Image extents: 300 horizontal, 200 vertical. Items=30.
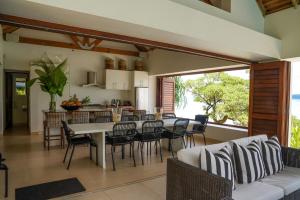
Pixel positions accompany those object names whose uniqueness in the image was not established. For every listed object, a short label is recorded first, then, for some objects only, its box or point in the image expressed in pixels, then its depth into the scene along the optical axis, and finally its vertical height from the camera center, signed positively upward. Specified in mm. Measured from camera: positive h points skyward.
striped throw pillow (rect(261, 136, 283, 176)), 2698 -796
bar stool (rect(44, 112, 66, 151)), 5230 -767
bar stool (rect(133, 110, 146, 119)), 6734 -531
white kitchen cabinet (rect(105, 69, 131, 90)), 8031 +616
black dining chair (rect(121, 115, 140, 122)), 5085 -546
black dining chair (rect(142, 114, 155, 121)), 5344 -547
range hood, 7930 +604
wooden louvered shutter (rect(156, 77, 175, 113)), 8773 +29
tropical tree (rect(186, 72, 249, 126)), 6402 +3
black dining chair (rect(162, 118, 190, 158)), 4746 -805
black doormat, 2844 -1372
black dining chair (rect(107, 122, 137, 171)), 3825 -739
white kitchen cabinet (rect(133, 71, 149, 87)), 8383 +680
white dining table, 3607 -610
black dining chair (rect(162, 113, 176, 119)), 6505 -593
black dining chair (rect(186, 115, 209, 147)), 5309 -771
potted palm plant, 5352 +346
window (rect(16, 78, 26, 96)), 8875 +331
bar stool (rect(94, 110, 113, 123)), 4737 -544
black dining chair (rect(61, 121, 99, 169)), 3984 -876
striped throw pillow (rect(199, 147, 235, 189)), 2135 -701
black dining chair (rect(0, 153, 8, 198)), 2632 -1062
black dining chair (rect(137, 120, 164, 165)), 4234 -735
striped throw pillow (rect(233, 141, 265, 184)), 2404 -797
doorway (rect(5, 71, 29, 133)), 8539 -242
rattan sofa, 1881 -890
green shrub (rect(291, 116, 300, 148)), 4812 -880
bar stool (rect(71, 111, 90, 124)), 4923 -538
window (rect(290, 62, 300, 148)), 4852 -166
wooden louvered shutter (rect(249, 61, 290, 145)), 4641 -57
